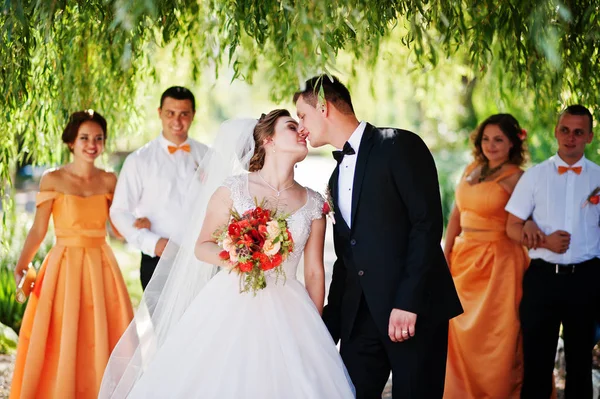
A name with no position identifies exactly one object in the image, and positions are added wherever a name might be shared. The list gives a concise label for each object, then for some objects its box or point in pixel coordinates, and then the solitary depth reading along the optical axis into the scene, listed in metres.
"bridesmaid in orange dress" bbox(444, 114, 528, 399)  5.79
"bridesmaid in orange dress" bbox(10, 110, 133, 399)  5.43
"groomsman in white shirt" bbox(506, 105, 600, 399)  5.31
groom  4.00
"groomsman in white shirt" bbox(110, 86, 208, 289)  5.88
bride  4.02
